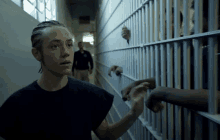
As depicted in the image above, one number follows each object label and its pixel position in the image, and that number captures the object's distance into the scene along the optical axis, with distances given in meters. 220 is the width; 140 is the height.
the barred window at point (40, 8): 2.31
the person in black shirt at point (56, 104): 0.75
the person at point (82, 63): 4.96
